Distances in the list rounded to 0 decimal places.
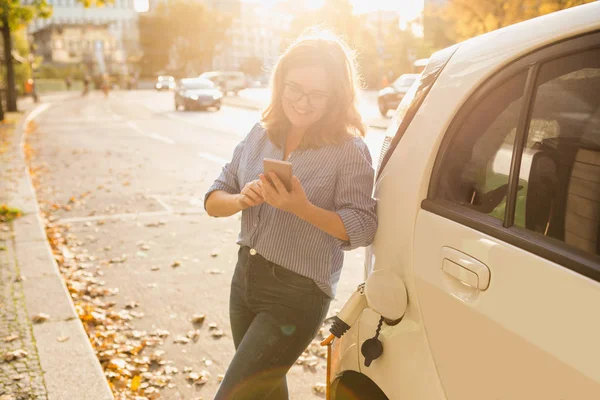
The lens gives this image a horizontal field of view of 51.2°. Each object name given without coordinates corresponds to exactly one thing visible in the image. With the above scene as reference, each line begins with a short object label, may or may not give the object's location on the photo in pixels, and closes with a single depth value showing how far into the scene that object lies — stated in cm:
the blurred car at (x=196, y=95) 3033
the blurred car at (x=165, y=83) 7107
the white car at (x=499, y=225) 131
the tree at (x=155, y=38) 9362
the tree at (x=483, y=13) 1495
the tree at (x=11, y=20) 1891
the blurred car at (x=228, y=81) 5084
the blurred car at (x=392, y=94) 2314
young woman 221
